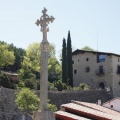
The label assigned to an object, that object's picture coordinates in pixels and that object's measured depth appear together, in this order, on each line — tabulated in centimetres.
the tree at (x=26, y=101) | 3575
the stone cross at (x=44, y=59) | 1733
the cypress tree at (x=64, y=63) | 6084
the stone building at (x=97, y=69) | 6188
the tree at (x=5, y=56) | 5663
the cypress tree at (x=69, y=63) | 6166
